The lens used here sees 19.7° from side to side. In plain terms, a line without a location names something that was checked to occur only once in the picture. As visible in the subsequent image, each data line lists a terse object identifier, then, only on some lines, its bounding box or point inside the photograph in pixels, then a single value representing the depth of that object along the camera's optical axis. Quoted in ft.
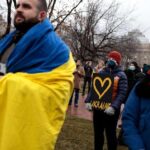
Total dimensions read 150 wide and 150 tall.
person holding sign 22.00
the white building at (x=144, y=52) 275.80
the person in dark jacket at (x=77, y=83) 52.91
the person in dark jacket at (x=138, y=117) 12.19
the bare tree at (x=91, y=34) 110.11
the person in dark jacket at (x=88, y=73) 74.67
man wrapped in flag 9.16
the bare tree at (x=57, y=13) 34.58
